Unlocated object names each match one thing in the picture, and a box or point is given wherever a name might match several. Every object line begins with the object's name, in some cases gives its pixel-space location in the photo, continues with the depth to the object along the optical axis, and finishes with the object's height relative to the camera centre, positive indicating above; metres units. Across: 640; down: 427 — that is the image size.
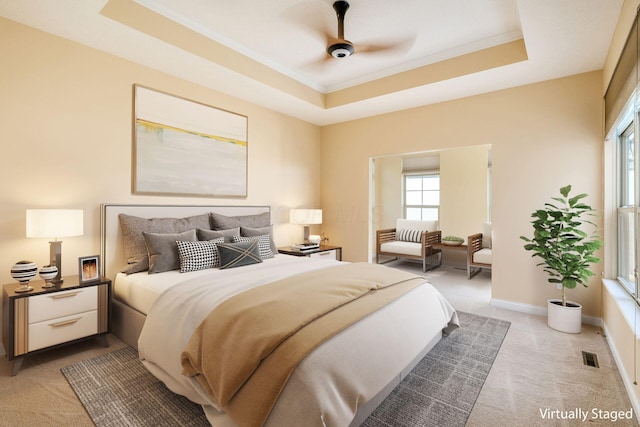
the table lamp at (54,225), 2.35 -0.09
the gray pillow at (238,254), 3.01 -0.40
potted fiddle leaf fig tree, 2.97 -0.36
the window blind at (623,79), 1.93 +0.97
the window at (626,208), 2.62 +0.04
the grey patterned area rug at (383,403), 1.77 -1.15
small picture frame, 2.60 -0.46
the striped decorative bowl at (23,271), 2.29 -0.42
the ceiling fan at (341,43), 2.61 +1.47
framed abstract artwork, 3.24 +0.75
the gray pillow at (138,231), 2.92 -0.17
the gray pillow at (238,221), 3.61 -0.09
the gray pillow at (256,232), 3.64 -0.22
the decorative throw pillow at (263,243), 3.37 -0.33
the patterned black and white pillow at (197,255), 2.85 -0.39
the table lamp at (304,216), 4.57 -0.04
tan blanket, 1.45 -0.62
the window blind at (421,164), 6.77 +1.10
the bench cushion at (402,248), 5.71 -0.64
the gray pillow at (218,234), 3.25 -0.21
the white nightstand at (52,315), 2.21 -0.77
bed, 1.41 -0.73
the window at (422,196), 6.90 +0.38
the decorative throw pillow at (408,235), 6.15 -0.43
